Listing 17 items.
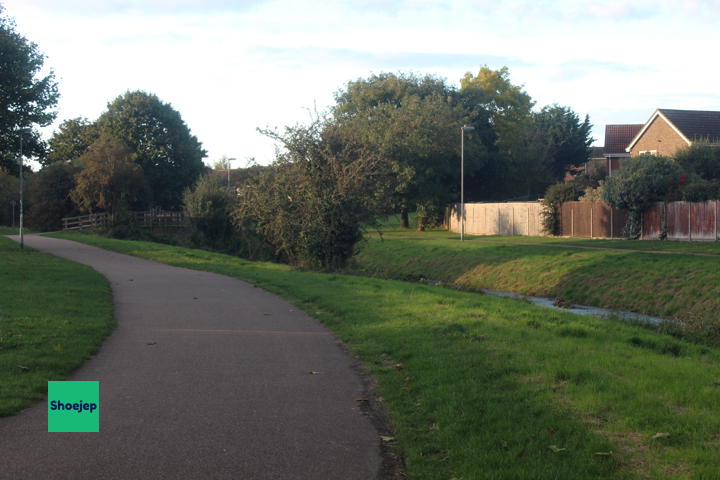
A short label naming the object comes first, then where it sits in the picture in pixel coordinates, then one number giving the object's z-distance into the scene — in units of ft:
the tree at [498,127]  213.05
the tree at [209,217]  156.76
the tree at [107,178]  191.72
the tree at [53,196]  207.62
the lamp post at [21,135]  109.70
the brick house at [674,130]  162.50
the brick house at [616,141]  197.88
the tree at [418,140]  174.70
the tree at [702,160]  135.95
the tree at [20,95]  104.37
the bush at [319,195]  89.92
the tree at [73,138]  231.50
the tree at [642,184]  117.19
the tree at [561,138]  287.89
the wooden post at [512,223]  159.53
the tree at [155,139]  227.20
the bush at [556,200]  144.66
